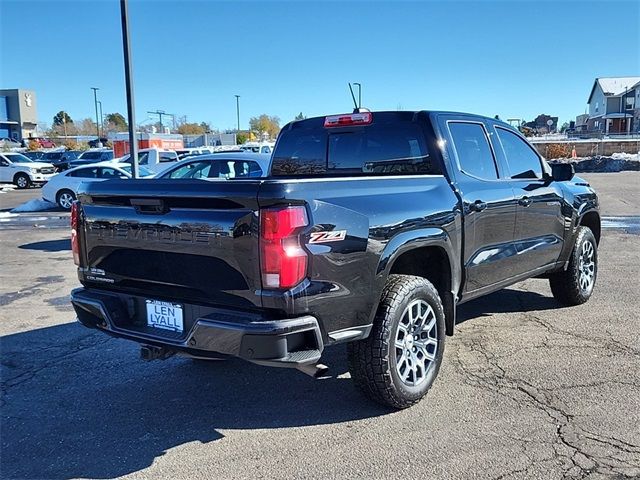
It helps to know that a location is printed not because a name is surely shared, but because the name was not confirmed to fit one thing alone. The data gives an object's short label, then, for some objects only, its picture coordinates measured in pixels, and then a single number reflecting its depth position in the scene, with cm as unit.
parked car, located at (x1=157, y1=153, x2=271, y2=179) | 1040
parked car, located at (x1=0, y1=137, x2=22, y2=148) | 6284
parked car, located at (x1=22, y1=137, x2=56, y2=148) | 7394
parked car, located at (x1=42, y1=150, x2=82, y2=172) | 4047
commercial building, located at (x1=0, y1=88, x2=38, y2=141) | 9412
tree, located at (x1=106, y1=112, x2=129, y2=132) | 11416
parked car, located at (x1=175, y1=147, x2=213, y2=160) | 2914
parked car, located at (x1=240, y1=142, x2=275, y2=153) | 2332
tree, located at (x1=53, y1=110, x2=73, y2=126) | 12030
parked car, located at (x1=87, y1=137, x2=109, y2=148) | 5562
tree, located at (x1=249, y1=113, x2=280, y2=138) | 9288
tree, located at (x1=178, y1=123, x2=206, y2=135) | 10388
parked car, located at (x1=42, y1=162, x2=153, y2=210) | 1686
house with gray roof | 7331
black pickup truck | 312
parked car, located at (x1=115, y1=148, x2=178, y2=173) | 1944
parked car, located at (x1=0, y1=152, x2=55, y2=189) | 2800
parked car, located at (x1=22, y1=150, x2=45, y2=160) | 3972
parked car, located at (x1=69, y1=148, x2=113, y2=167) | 3069
